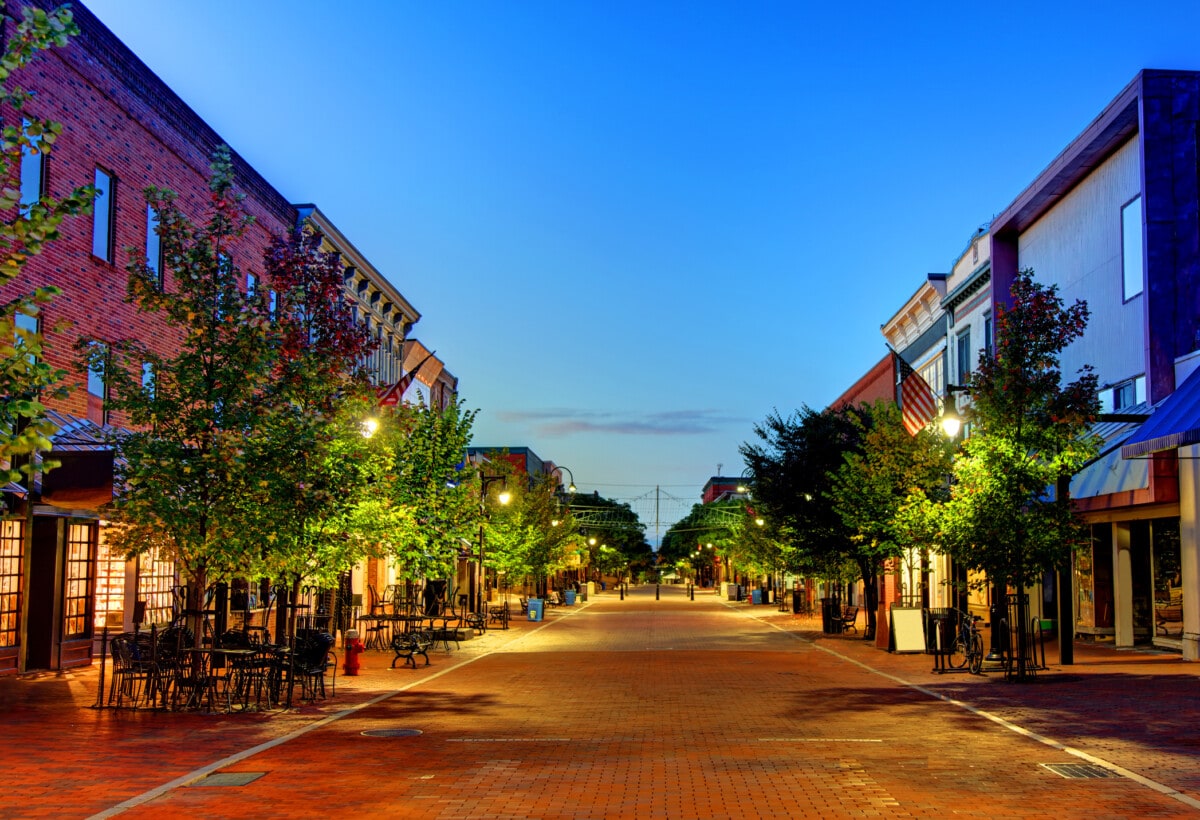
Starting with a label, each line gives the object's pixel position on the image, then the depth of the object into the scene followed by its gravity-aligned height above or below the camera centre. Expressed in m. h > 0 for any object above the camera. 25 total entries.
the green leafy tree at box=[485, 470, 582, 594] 45.31 +0.56
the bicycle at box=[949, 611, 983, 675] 22.31 -1.79
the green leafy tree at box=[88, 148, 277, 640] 16.56 +1.88
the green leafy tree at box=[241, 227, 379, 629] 16.98 +1.23
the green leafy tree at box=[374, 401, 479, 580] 29.00 +1.57
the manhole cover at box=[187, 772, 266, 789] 11.22 -2.16
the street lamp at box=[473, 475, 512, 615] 38.31 +0.63
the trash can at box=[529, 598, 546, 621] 45.22 -2.29
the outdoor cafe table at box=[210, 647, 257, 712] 16.68 -1.81
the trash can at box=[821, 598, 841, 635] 36.06 -2.08
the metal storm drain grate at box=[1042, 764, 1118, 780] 11.73 -2.20
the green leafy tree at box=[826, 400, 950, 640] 28.53 +1.60
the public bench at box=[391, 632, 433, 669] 25.17 -2.04
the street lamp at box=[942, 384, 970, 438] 23.44 +2.53
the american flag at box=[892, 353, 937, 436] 29.61 +3.47
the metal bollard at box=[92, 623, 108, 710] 16.08 -1.86
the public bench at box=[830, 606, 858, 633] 36.00 -2.16
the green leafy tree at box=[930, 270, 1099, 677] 21.39 +1.60
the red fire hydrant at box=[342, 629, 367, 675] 22.55 -1.98
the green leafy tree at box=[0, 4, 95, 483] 7.07 +1.94
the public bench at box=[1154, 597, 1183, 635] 26.16 -1.47
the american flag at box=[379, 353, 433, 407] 30.34 +3.84
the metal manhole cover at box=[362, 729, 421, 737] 14.58 -2.23
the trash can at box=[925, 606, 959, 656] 23.20 -1.63
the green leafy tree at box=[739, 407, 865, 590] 34.88 +1.95
